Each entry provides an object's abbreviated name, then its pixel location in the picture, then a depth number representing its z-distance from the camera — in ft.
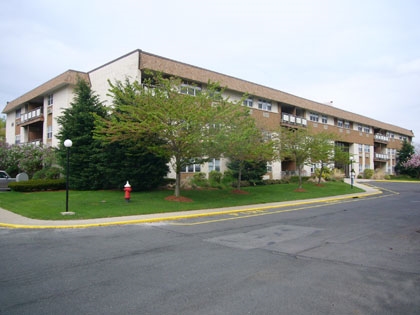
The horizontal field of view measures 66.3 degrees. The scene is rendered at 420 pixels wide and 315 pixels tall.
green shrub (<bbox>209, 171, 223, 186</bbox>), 89.43
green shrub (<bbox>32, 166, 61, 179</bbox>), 81.41
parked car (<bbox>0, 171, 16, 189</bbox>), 74.13
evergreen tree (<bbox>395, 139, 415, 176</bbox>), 200.03
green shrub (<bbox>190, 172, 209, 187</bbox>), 82.03
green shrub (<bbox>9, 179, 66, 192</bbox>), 68.23
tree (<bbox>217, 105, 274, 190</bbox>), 52.80
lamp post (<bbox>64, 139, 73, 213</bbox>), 41.22
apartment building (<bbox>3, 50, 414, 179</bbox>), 83.46
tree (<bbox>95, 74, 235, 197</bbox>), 50.06
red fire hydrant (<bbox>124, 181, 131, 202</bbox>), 53.21
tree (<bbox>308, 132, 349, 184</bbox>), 85.73
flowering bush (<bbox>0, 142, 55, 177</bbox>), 88.28
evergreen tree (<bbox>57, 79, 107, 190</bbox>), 70.44
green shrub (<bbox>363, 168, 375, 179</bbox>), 164.14
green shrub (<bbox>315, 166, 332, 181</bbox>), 122.08
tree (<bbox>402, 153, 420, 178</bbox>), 185.06
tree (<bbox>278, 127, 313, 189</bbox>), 84.84
